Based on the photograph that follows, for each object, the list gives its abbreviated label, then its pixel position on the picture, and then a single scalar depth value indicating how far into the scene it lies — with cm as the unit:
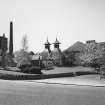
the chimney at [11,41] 7769
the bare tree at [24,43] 6236
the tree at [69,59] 7283
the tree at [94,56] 4619
